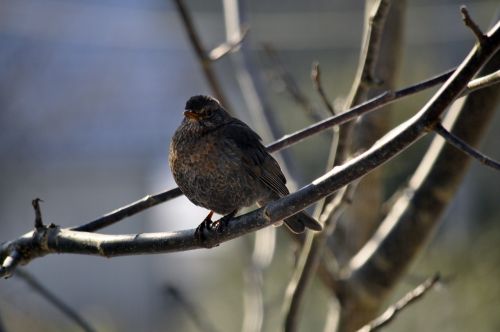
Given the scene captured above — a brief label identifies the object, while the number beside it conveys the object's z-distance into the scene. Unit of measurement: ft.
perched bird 28.40
